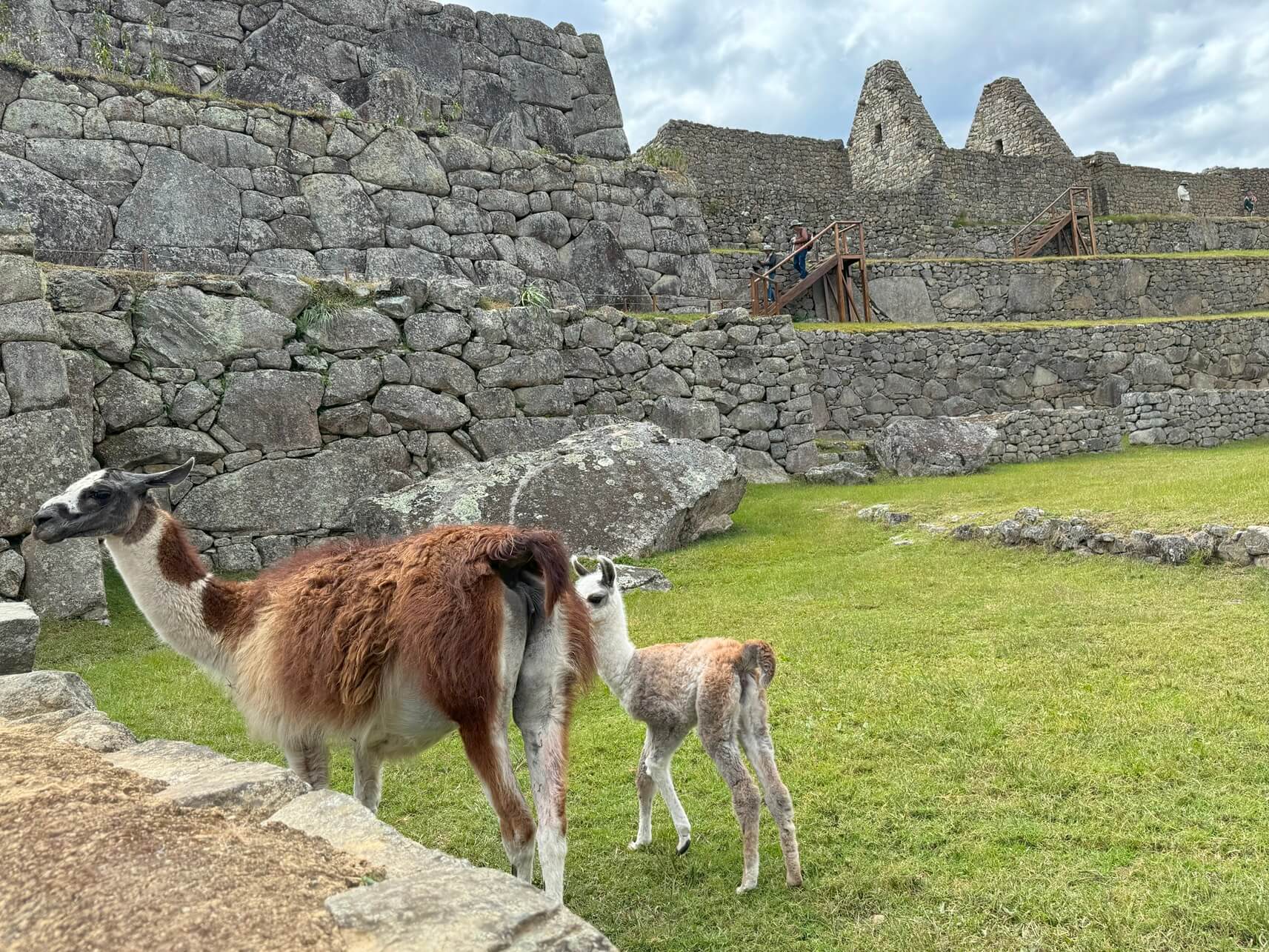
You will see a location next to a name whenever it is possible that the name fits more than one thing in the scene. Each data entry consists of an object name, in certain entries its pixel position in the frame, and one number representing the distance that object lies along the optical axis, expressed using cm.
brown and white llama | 271
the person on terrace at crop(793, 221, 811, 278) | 1998
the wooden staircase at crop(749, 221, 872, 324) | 1945
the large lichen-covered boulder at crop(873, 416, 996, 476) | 1351
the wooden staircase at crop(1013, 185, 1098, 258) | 2530
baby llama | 308
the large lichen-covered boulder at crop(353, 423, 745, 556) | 812
